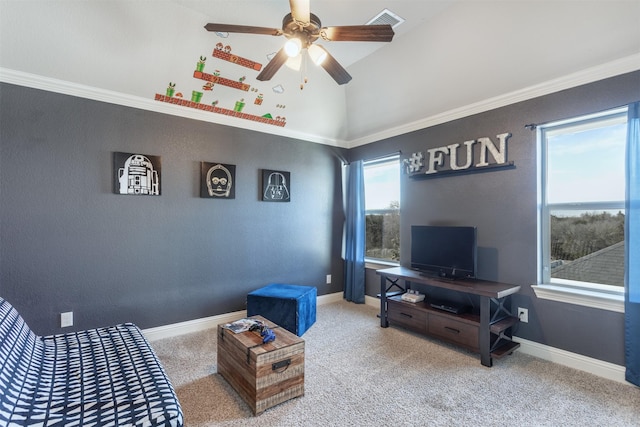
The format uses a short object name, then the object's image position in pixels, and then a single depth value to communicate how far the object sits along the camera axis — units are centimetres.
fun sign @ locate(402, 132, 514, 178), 296
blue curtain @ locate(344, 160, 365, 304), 432
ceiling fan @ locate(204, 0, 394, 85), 178
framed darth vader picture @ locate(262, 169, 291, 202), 383
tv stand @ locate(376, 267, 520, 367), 257
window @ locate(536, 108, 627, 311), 242
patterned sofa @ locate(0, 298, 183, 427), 133
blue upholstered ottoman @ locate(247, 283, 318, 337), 309
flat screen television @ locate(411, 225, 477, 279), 294
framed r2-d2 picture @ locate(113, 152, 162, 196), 289
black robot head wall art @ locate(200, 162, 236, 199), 338
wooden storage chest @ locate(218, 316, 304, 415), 193
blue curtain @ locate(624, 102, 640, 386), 217
